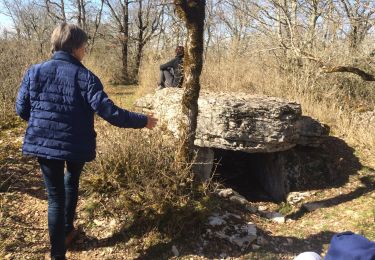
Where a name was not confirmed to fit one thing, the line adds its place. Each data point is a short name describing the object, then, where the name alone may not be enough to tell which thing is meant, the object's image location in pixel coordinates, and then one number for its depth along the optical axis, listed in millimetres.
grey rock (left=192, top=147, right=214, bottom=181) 5016
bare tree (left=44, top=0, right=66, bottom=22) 20708
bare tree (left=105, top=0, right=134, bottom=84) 17406
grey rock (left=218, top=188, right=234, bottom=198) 4548
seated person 8375
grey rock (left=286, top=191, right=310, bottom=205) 5039
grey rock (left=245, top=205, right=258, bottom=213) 4469
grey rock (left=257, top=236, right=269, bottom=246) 3784
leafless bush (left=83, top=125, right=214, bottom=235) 3562
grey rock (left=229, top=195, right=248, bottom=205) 4523
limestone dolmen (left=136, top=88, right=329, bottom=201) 4887
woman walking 2734
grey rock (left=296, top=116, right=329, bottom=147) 5379
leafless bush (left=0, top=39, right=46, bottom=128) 6608
